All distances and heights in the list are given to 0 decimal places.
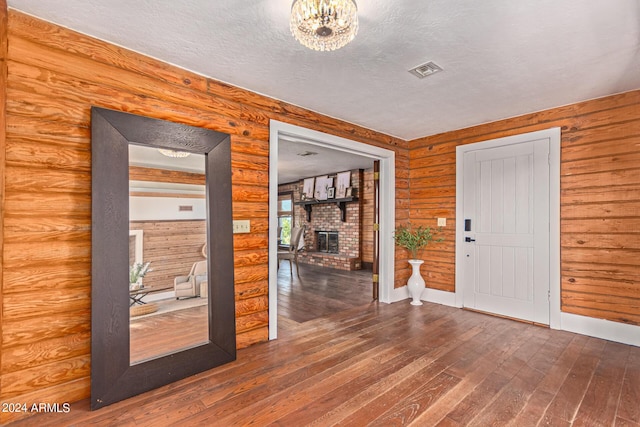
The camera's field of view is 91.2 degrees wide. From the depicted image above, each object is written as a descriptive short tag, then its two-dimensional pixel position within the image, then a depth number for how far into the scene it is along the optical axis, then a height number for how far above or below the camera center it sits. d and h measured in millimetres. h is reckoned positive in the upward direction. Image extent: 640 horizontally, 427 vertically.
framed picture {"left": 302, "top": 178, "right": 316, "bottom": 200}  8391 +703
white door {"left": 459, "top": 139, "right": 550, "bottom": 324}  3436 -185
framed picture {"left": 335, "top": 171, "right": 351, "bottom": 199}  7504 +737
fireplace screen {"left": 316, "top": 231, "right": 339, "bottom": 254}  8092 -730
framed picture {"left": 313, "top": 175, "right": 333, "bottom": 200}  8016 +701
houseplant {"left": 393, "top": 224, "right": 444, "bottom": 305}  4277 -425
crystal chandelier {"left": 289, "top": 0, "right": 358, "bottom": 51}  1583 +1000
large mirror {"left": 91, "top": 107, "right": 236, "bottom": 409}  1997 -299
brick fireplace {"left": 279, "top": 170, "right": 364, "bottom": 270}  7441 -457
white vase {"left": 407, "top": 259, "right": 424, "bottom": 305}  4264 -943
